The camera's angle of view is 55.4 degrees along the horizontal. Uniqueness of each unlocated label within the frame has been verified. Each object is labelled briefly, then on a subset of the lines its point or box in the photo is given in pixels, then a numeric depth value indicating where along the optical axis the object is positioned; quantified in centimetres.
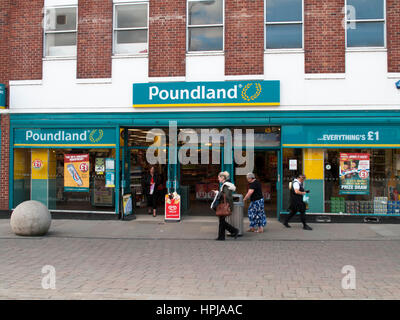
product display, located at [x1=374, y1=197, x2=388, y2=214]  1229
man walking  1088
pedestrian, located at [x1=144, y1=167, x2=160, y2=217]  1337
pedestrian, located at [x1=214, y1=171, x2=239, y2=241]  957
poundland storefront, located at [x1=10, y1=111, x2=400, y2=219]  1224
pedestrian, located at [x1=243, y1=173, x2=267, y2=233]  1066
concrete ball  999
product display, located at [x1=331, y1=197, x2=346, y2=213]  1238
